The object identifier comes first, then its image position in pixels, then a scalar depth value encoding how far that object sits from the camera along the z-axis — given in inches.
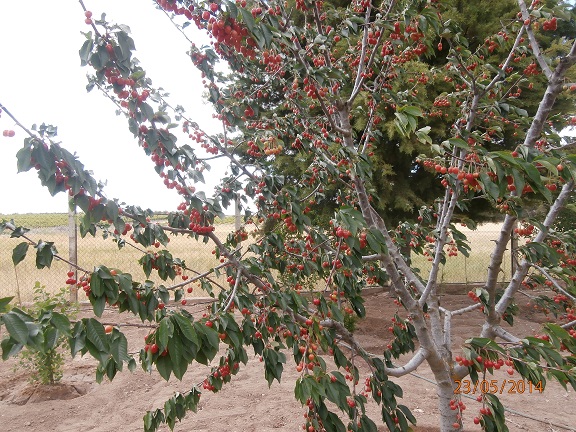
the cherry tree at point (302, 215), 47.2
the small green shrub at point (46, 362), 152.3
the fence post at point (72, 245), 246.1
